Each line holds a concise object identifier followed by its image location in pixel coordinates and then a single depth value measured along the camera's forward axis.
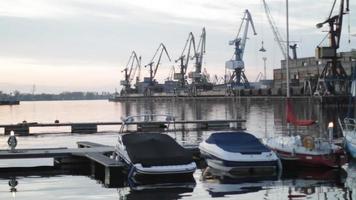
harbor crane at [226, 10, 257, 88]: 193.75
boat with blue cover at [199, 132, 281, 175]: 26.53
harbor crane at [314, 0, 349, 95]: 120.88
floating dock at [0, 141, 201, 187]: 25.48
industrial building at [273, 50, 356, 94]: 157.12
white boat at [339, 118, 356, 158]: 30.16
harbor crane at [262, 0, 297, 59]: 175.76
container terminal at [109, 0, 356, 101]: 122.00
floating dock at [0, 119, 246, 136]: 61.59
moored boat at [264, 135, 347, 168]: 28.20
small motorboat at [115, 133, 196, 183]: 24.48
